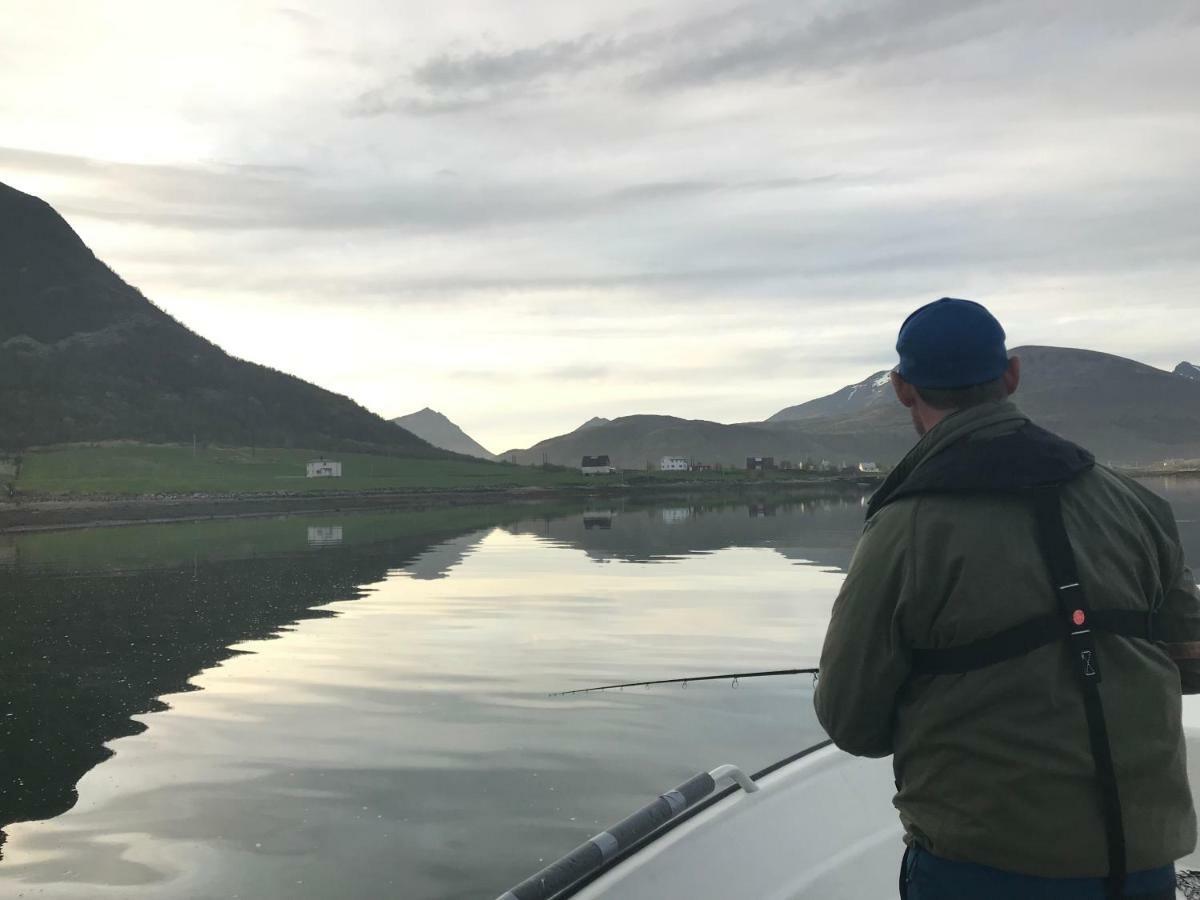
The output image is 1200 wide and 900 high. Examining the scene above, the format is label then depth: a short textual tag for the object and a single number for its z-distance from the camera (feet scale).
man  8.27
